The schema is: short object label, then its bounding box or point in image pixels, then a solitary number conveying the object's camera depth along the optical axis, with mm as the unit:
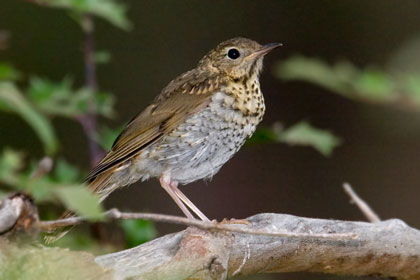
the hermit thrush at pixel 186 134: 7352
